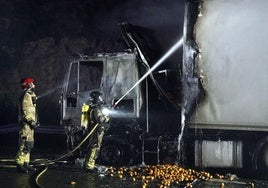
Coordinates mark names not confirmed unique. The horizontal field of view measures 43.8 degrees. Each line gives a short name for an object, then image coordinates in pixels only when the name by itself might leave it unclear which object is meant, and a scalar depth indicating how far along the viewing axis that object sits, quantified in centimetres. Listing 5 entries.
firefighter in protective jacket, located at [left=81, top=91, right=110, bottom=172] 805
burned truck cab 859
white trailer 700
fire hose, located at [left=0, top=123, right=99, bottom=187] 773
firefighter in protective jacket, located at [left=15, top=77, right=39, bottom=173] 793
